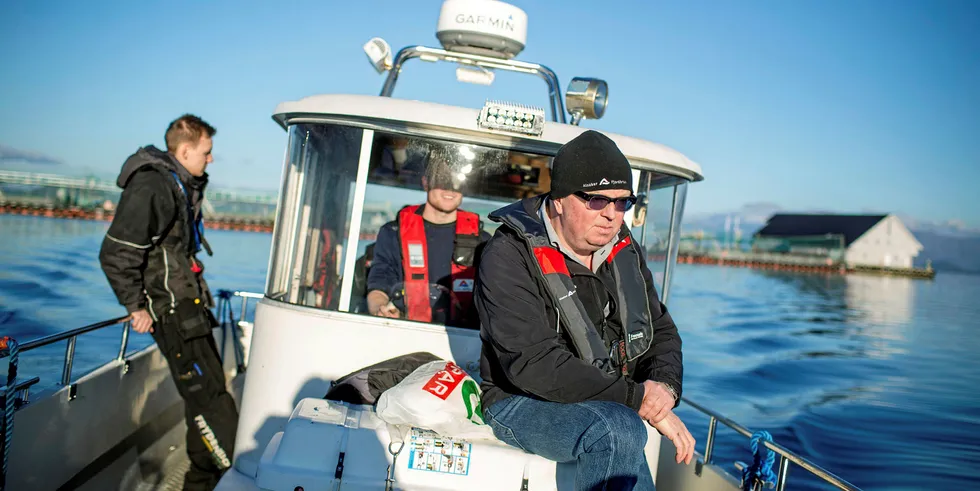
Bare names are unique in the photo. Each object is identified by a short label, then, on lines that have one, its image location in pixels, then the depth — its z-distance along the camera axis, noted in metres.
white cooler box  2.23
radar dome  3.88
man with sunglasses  2.14
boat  2.97
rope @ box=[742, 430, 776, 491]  2.74
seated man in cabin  3.20
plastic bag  2.33
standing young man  3.30
